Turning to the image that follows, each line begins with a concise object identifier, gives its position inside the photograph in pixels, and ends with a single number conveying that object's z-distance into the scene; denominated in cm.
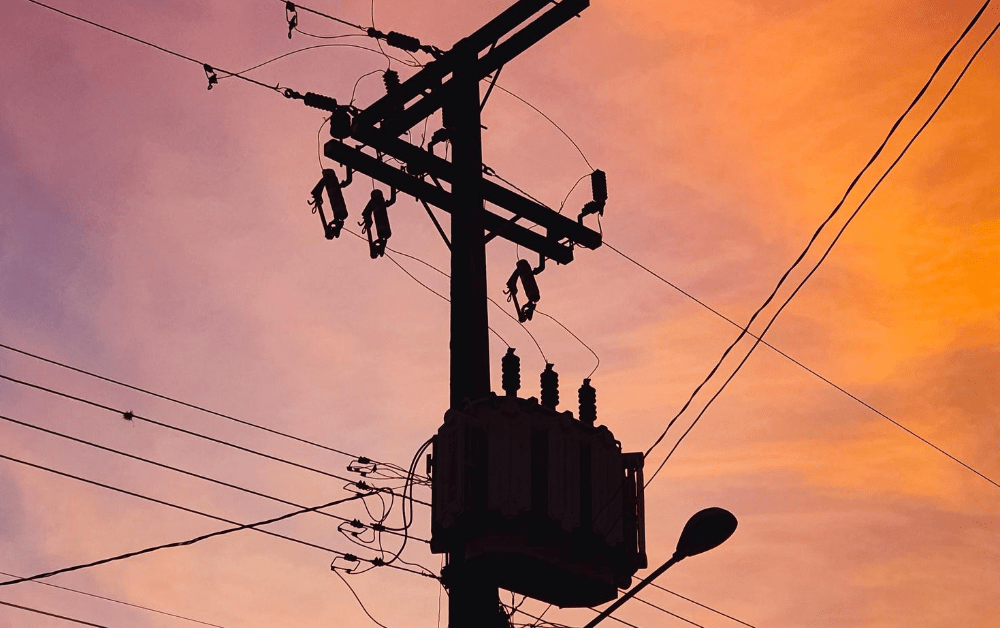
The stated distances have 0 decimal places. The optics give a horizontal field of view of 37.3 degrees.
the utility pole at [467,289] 1349
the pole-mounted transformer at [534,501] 1345
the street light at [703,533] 1281
